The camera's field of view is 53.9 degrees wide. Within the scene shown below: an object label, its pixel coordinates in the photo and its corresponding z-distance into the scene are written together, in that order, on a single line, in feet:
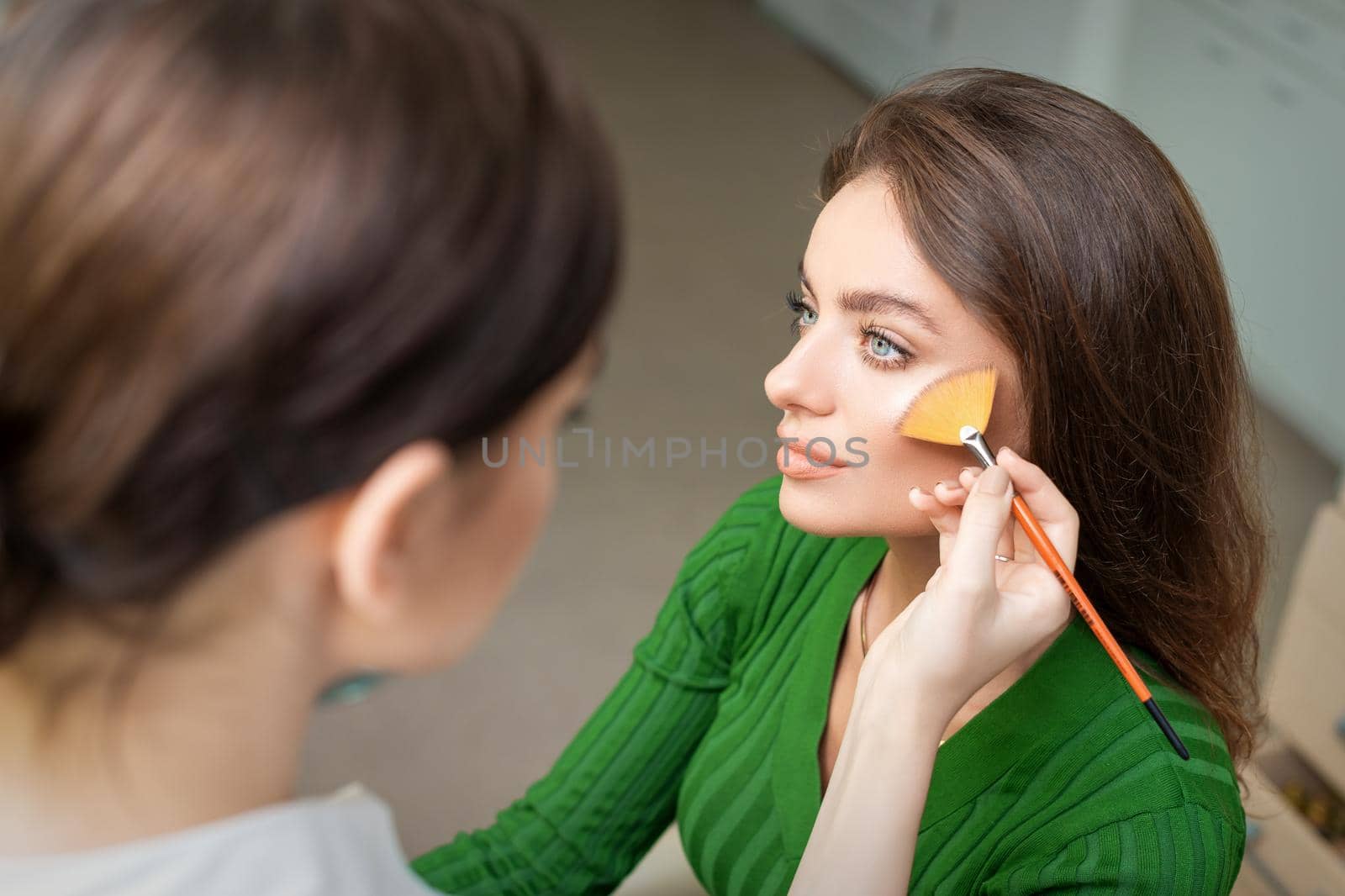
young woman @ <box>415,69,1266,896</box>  3.04
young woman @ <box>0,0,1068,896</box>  1.45
